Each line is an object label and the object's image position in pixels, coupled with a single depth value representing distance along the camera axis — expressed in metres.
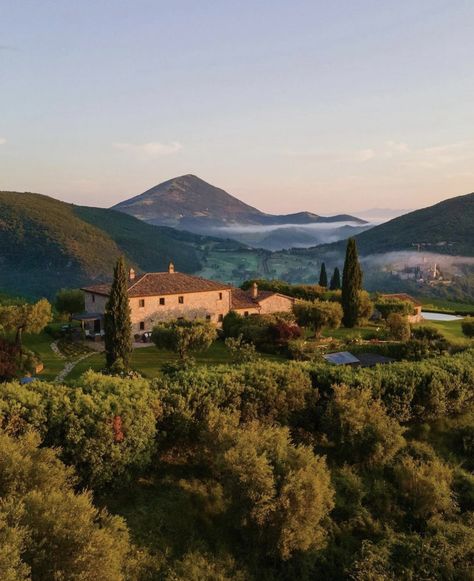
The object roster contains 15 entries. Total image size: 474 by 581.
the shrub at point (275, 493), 18.03
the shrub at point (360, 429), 24.41
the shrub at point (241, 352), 39.17
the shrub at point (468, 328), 51.72
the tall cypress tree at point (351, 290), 61.03
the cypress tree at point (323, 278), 93.44
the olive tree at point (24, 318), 44.03
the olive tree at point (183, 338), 39.66
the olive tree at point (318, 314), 50.00
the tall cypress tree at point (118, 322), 37.50
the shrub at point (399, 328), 50.78
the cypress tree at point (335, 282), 91.19
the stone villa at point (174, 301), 54.19
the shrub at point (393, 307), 64.56
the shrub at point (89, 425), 19.78
